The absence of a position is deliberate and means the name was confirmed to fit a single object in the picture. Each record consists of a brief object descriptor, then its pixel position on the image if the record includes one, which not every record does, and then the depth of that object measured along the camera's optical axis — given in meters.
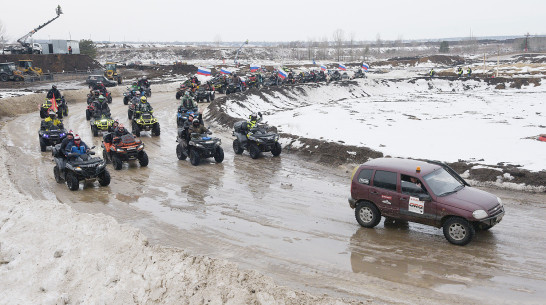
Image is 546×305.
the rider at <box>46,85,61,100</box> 27.92
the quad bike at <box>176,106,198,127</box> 22.73
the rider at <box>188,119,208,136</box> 17.44
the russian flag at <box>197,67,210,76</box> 40.41
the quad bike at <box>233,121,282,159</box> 17.84
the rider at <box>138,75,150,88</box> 39.97
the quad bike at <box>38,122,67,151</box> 19.20
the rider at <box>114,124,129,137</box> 17.08
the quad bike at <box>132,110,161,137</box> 22.58
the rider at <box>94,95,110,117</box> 23.92
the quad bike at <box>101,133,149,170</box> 16.25
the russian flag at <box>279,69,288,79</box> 46.26
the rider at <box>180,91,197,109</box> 24.22
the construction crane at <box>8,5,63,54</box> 59.09
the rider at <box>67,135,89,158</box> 14.32
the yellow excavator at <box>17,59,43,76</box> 49.00
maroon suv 8.80
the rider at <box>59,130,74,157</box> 14.27
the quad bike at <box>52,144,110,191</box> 13.62
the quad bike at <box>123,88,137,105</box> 33.97
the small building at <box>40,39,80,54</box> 64.06
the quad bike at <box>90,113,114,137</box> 22.52
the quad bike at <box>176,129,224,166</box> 16.86
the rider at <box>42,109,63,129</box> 19.87
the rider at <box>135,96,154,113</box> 23.88
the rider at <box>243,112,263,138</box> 18.33
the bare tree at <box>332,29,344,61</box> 116.03
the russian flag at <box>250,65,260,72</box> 56.96
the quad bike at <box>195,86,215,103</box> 36.00
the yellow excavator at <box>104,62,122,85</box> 49.78
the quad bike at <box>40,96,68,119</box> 26.52
